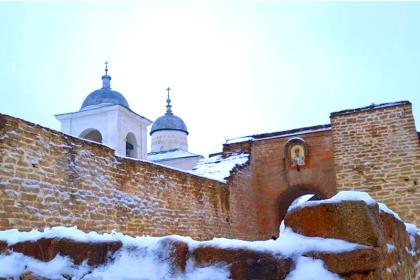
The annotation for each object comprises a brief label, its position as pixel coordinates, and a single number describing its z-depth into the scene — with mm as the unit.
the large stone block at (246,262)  2088
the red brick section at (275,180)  13375
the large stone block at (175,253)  2215
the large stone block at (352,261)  2039
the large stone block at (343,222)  2104
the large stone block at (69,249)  2383
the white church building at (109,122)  19688
